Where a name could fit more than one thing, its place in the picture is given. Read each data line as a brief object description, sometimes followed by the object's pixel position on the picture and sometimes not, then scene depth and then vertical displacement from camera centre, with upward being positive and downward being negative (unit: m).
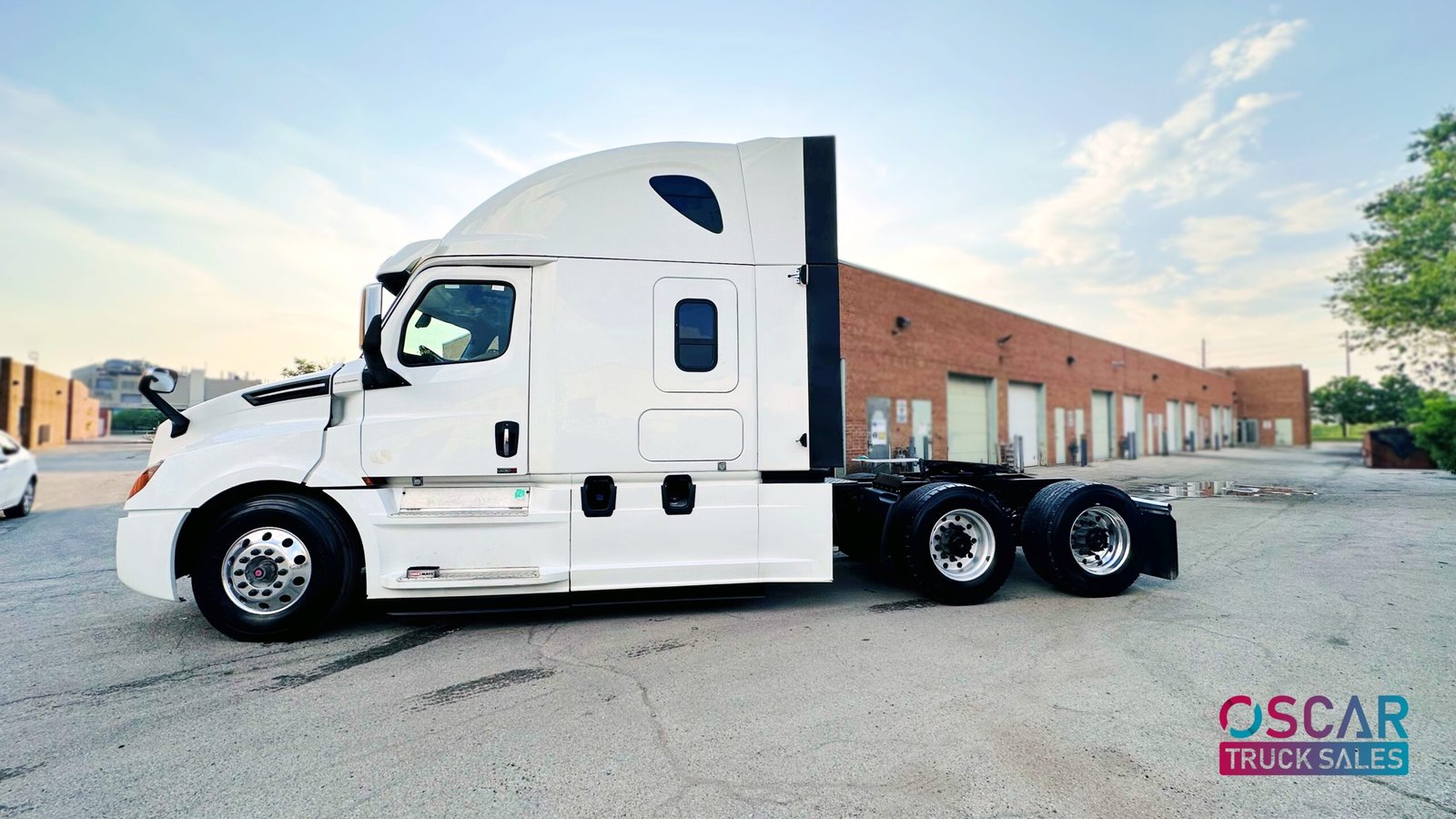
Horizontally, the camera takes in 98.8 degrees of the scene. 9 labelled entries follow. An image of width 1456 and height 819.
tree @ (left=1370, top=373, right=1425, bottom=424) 59.80 +3.49
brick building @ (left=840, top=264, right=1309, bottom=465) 18.39 +1.98
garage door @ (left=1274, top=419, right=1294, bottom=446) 55.41 +0.10
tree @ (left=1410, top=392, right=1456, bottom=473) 19.81 +0.06
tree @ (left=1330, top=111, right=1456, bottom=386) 24.67 +7.11
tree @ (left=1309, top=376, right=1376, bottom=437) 64.12 +3.33
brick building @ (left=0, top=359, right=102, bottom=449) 29.92 +1.52
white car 9.91 -0.71
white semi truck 4.27 +0.05
